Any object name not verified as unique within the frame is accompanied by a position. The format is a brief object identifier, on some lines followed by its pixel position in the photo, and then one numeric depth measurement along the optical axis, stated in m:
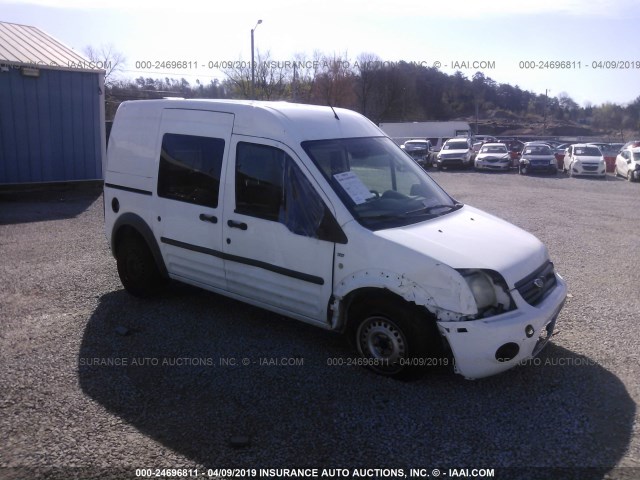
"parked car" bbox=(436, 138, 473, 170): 30.50
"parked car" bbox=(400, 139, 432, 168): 32.46
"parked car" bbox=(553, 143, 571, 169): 31.75
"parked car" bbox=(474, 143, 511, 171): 29.56
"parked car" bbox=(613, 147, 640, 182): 25.16
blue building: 15.42
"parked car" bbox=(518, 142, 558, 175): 27.86
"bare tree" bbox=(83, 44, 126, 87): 46.07
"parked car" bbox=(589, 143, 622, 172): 30.61
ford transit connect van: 4.33
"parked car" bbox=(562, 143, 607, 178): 26.69
